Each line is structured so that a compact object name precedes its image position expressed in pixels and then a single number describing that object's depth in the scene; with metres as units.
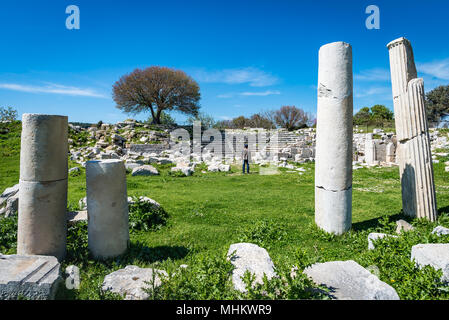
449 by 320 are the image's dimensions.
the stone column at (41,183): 3.87
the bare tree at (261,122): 47.25
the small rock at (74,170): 12.79
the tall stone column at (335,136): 4.95
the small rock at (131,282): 2.85
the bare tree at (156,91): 33.72
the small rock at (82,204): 6.52
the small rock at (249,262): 2.99
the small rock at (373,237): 4.30
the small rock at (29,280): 2.76
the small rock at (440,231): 4.48
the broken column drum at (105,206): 4.12
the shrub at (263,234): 4.93
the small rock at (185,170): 13.24
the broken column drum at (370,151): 16.81
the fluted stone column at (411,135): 5.70
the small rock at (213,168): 14.63
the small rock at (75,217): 5.25
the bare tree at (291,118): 47.72
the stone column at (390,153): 16.19
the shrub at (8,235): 4.47
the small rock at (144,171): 12.97
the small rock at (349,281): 2.70
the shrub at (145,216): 5.65
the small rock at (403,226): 5.15
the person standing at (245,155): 14.09
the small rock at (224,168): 14.73
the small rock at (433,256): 3.16
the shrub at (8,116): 23.18
